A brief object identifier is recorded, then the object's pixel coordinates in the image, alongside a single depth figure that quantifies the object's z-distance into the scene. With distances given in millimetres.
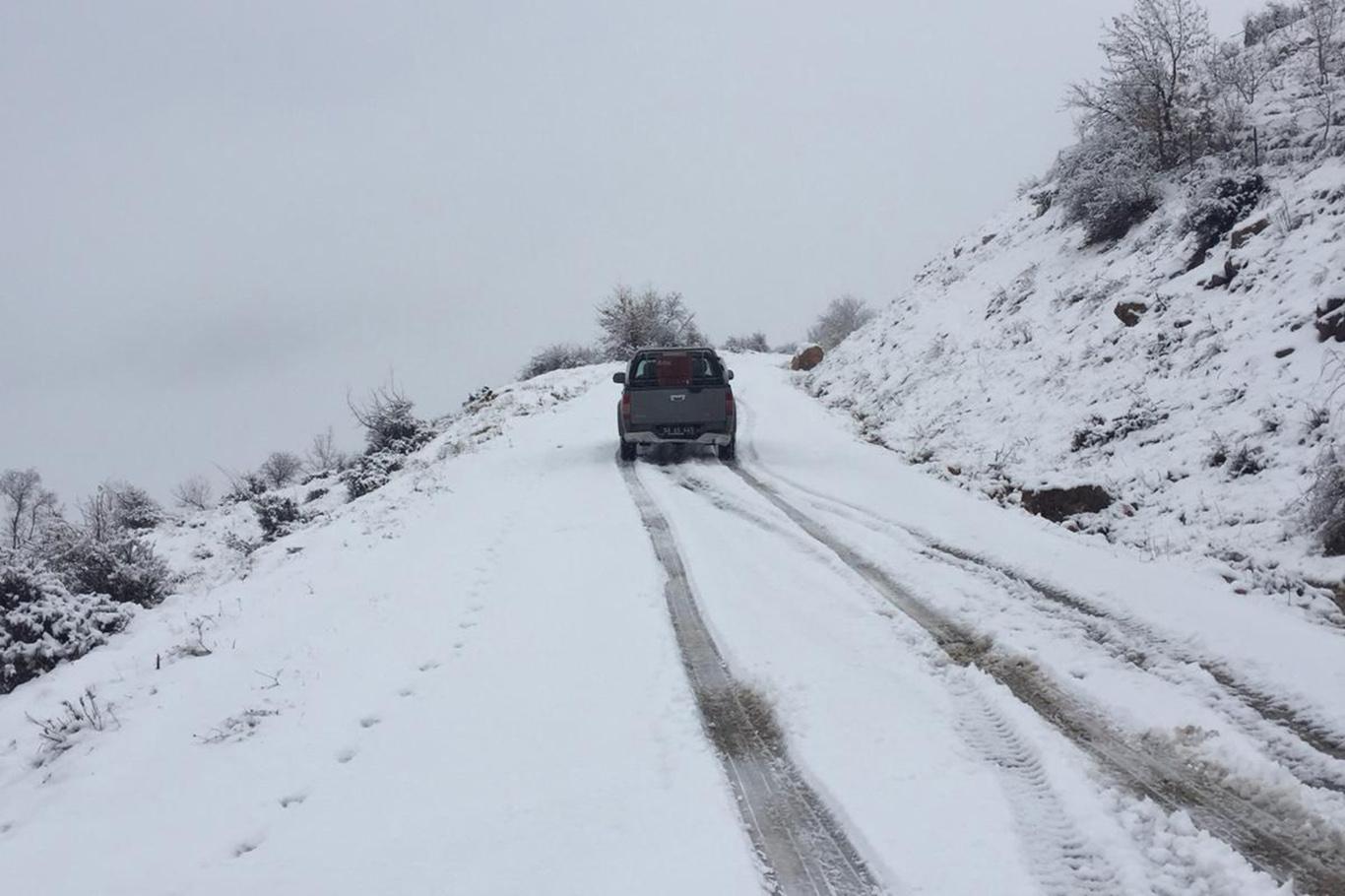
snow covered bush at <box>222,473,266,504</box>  26719
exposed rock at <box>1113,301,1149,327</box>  10391
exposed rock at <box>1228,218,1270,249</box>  9508
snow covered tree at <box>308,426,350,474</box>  40612
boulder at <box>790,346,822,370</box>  30547
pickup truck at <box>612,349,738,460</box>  13141
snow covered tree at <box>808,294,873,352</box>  55759
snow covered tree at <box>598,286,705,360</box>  43031
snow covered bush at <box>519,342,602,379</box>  43062
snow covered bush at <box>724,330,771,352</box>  53500
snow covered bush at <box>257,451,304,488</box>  38281
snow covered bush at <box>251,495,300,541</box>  17911
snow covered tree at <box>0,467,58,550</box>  50219
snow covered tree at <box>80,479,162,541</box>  13867
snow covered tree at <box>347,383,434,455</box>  22984
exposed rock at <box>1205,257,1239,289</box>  9281
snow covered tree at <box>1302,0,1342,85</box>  12031
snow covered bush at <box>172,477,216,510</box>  44459
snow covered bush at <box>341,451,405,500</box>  18922
